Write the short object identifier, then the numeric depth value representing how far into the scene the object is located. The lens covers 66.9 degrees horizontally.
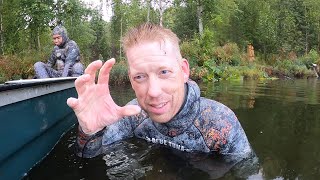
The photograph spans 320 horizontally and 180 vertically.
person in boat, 4.29
